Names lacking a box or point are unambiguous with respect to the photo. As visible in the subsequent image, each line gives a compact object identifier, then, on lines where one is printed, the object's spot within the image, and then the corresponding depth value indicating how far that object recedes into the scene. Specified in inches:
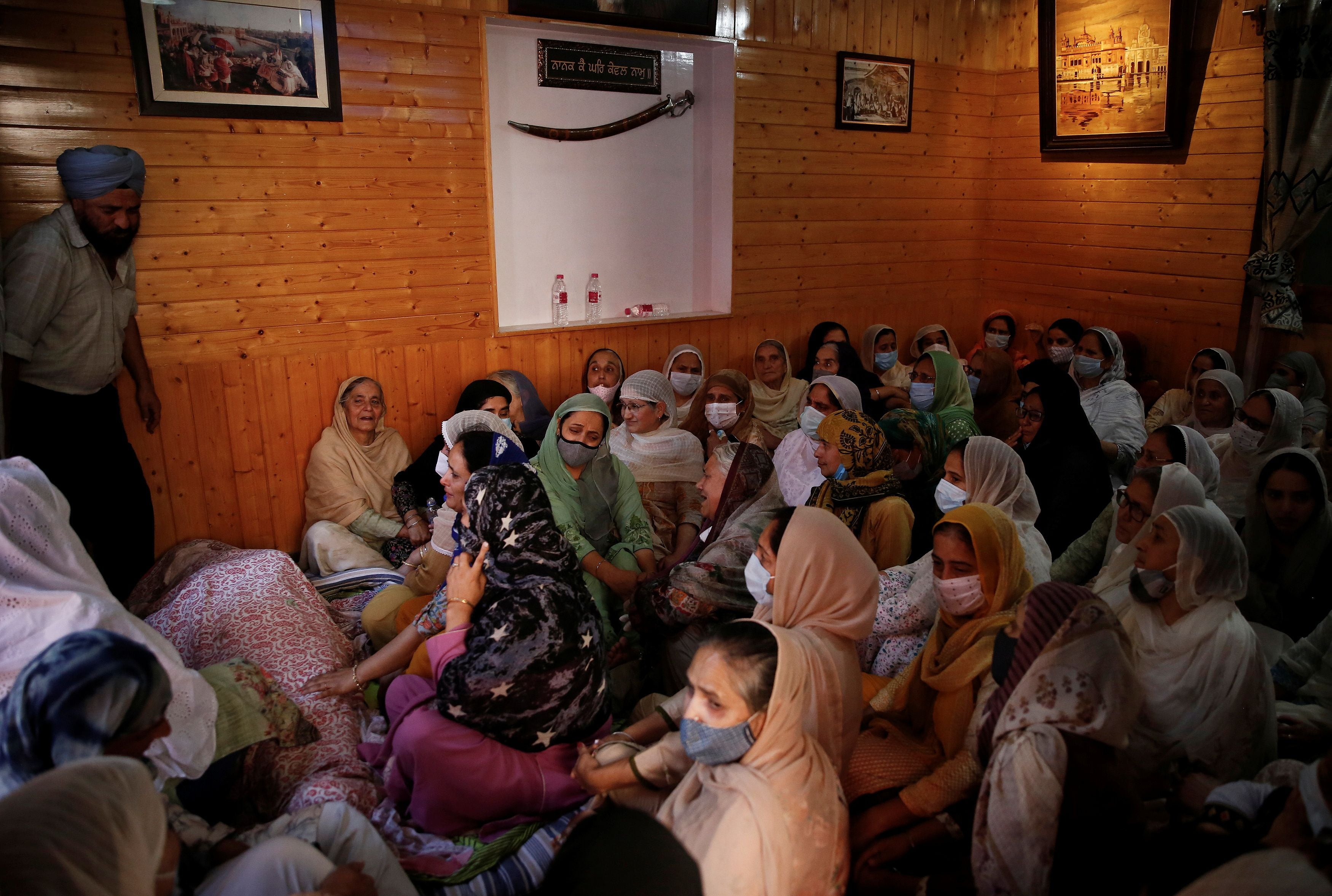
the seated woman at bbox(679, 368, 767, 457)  187.8
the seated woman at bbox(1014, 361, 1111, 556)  144.9
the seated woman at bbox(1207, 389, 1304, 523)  154.6
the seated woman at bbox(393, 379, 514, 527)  167.8
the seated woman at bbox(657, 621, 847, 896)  62.4
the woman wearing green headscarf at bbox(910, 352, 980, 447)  192.2
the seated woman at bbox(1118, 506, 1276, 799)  84.0
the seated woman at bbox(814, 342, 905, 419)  214.4
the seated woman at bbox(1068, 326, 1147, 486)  181.8
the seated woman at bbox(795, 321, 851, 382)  236.4
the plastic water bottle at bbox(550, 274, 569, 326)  205.5
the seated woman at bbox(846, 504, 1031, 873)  79.7
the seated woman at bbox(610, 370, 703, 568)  157.0
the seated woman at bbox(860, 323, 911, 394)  245.1
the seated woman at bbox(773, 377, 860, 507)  156.4
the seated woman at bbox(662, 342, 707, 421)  208.5
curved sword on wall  198.4
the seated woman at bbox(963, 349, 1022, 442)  227.0
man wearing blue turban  131.8
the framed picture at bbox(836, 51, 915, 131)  236.1
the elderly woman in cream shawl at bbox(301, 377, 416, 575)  159.5
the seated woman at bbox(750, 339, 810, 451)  211.9
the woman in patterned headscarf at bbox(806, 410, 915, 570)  119.4
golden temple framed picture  215.3
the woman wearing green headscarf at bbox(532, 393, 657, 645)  132.1
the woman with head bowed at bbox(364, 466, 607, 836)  84.7
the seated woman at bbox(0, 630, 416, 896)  50.8
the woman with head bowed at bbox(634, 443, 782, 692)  111.3
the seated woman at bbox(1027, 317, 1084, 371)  233.9
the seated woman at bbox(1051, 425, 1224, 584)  126.7
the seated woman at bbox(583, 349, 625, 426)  199.5
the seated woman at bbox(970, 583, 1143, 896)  64.5
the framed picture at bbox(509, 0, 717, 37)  182.5
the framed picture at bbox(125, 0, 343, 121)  145.4
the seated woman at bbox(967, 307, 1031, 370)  264.7
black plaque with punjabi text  195.8
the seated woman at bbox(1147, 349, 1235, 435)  199.9
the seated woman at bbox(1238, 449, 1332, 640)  118.0
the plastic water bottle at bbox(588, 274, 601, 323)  211.0
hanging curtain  190.7
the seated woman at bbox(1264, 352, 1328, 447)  190.9
